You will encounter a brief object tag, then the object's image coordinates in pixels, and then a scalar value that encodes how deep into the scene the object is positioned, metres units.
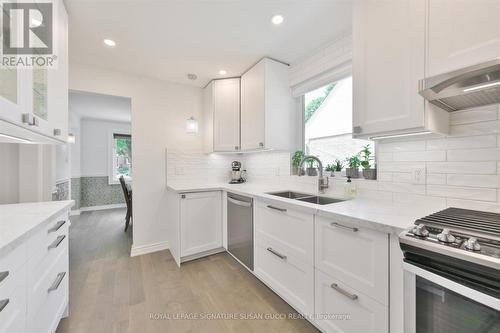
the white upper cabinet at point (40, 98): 0.94
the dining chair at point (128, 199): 3.59
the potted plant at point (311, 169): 2.23
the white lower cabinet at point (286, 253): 1.43
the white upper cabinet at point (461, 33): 0.90
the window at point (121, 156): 5.54
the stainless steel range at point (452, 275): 0.64
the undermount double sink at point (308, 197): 1.88
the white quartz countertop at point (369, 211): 1.01
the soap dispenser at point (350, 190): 1.72
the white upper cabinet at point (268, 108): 2.30
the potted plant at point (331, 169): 2.02
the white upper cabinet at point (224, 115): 2.71
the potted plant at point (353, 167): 1.78
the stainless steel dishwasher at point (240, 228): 2.07
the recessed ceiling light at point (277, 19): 1.67
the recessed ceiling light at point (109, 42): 1.98
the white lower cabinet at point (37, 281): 0.76
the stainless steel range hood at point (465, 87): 0.80
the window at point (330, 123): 2.03
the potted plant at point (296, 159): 2.34
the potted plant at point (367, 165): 1.65
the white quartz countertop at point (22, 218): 0.79
